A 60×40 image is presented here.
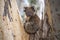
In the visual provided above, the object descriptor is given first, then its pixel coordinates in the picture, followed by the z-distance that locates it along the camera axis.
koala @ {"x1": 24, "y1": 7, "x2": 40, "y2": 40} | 2.97
